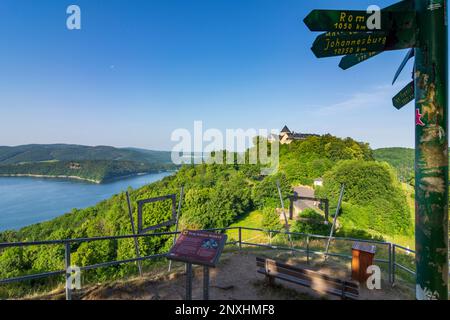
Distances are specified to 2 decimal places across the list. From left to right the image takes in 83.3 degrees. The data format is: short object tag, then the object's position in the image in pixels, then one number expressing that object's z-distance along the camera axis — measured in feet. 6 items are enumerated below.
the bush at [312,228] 85.61
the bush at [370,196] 114.62
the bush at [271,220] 127.03
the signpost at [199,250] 12.02
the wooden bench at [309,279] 13.28
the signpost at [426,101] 7.34
